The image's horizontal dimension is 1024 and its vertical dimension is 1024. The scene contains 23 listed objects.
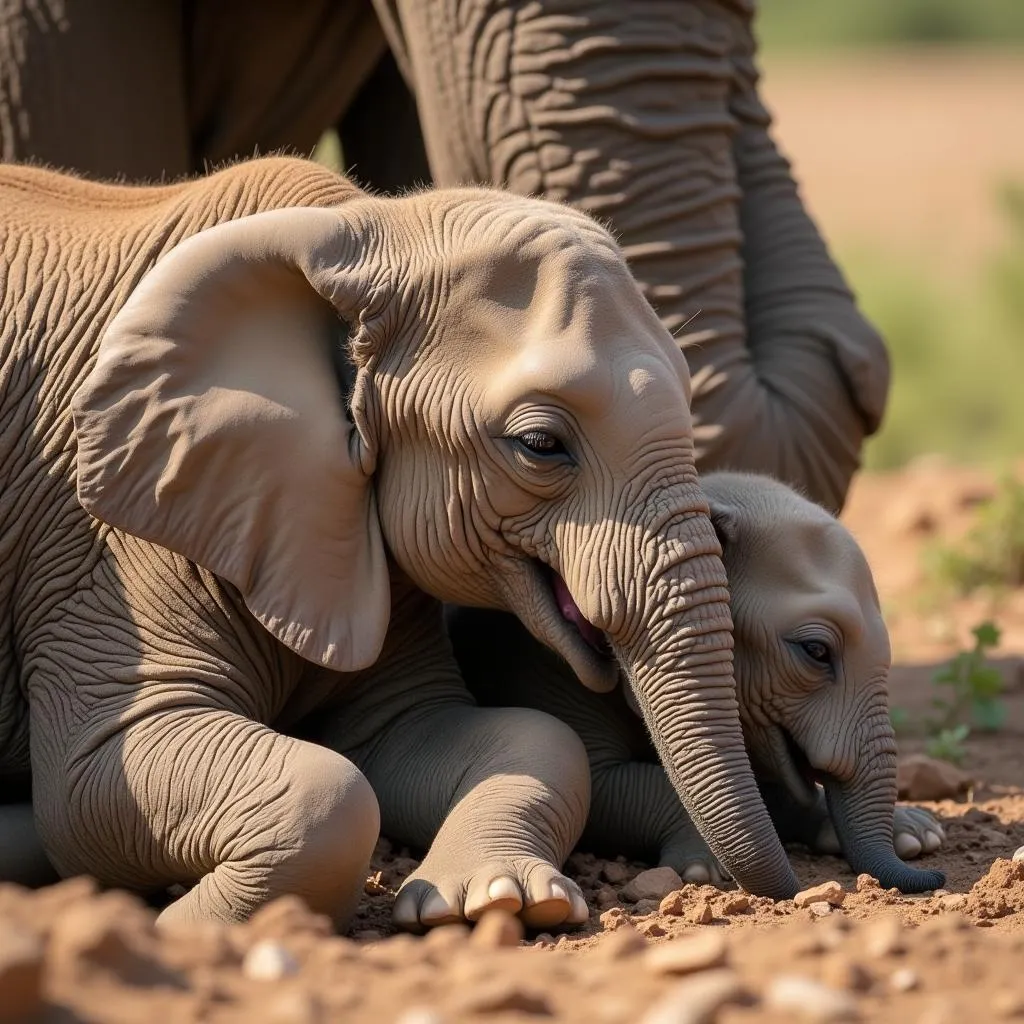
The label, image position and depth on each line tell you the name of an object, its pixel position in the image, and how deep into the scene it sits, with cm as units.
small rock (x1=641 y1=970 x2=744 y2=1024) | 531
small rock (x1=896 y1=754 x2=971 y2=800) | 1062
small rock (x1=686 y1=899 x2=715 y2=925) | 796
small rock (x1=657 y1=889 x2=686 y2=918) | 816
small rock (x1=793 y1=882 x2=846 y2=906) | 811
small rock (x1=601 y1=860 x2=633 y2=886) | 897
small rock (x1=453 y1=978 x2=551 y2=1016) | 538
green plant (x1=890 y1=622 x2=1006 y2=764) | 1160
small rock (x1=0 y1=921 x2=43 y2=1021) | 481
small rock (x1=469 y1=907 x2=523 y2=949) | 646
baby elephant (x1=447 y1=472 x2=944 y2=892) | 901
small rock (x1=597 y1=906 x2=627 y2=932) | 799
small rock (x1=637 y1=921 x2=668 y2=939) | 782
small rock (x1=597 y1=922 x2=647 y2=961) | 609
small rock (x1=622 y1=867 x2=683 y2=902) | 860
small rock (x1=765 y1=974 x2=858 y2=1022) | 549
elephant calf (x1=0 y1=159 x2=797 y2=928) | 801
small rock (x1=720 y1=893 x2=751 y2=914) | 806
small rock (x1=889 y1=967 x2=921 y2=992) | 594
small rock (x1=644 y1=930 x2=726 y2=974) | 577
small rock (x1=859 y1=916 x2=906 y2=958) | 618
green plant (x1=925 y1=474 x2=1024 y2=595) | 1600
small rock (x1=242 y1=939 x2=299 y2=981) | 560
